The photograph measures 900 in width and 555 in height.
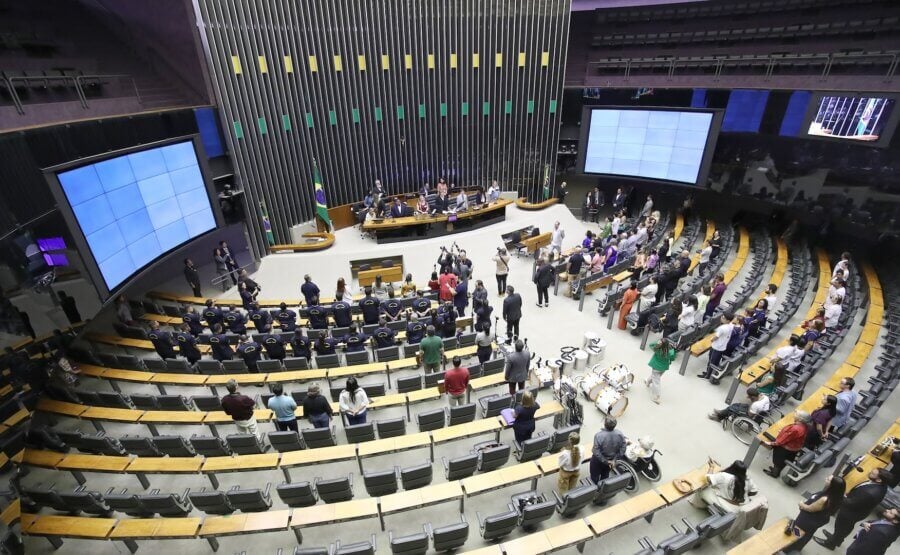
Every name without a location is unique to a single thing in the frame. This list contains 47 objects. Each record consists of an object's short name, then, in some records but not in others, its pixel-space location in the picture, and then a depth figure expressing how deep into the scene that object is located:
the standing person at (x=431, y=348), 7.48
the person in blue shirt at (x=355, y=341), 8.24
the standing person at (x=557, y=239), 13.02
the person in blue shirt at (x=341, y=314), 9.12
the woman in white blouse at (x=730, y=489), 5.07
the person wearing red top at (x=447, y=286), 10.31
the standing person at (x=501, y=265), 11.20
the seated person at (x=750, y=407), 6.48
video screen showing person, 10.77
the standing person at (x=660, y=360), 7.14
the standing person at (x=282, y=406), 6.15
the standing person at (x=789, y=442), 5.57
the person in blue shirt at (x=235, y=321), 9.05
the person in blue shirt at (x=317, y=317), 9.30
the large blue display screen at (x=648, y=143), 14.20
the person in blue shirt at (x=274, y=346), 7.94
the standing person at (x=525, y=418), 5.71
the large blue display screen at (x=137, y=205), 7.66
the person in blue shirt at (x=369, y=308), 9.25
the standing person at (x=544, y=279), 10.16
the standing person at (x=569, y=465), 5.25
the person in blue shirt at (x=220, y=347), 8.22
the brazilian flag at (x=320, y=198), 14.18
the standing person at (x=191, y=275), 11.39
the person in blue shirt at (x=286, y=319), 8.88
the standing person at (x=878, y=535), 4.33
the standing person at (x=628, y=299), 9.09
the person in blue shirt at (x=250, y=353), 7.80
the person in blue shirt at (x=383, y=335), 8.33
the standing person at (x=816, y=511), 4.75
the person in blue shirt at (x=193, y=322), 9.07
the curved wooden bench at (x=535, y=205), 16.66
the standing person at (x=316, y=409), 6.07
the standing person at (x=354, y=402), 6.22
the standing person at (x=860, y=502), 4.62
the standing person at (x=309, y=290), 9.88
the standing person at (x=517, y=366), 6.81
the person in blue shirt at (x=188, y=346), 8.06
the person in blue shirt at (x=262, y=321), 8.78
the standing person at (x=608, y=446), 5.33
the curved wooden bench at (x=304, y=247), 13.38
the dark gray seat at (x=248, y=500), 5.29
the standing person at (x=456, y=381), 6.60
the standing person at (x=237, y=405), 6.10
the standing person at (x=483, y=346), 7.96
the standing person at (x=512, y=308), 8.82
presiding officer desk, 14.09
